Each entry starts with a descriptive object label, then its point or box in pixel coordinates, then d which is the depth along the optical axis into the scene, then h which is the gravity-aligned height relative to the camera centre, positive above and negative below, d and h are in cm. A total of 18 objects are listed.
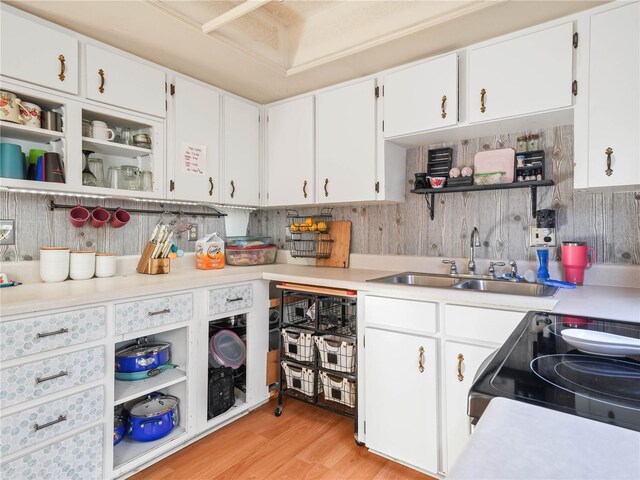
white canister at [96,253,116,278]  206 -18
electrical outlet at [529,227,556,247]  199 -2
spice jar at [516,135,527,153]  210 +52
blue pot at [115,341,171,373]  192 -67
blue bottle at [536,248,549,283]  194 -16
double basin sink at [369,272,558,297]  192 -29
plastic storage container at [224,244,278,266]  279 -17
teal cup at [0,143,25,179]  169 +34
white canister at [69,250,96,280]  196 -17
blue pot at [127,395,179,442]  188 -98
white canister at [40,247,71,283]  188 -16
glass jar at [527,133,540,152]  207 +52
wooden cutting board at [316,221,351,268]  274 -9
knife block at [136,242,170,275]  222 -19
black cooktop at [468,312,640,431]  56 -27
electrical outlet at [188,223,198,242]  273 +1
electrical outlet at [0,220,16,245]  185 +0
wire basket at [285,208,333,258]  273 -2
